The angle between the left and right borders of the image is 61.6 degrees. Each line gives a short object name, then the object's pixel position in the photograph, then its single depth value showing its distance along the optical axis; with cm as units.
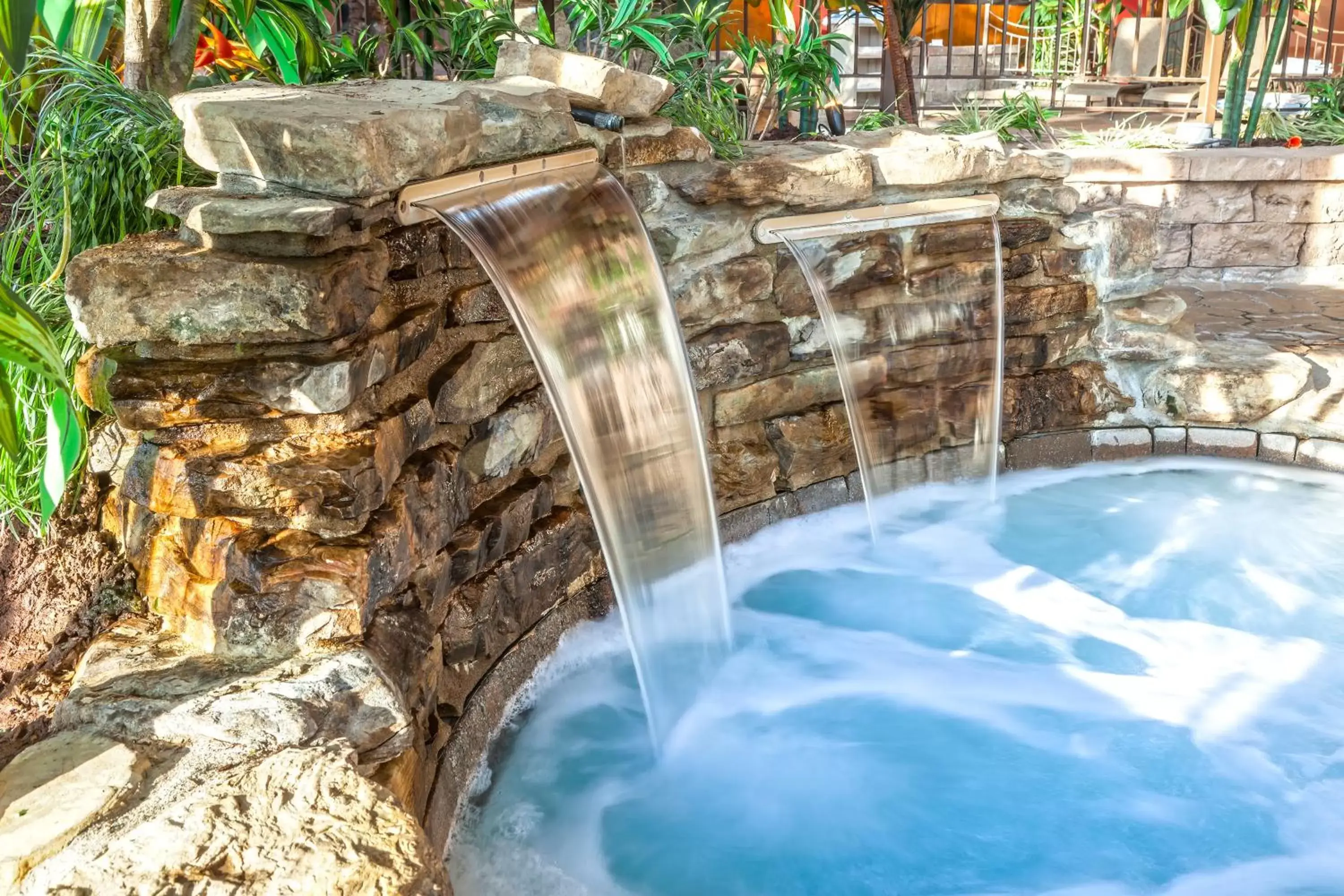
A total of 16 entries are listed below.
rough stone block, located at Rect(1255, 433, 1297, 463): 452
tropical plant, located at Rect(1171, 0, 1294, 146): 618
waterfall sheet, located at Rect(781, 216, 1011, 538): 419
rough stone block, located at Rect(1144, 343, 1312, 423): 441
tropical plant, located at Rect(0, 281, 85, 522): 183
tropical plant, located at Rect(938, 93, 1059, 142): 581
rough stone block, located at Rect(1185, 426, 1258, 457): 458
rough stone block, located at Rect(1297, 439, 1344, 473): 446
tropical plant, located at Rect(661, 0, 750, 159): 405
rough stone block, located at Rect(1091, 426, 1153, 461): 469
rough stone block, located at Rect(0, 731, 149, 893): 169
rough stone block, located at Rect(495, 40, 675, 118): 336
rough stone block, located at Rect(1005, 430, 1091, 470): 465
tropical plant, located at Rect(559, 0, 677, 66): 404
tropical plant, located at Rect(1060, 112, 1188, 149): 611
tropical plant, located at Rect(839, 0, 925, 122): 565
